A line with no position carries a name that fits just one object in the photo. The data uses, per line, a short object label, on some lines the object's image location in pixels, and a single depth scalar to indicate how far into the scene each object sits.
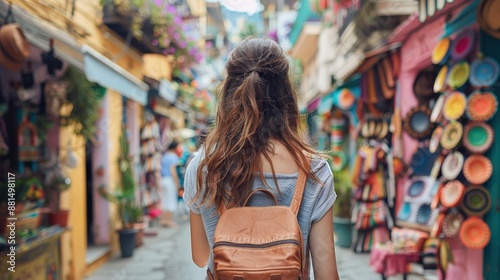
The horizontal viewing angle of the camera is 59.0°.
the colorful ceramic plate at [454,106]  3.91
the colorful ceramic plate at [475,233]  3.75
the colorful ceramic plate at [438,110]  4.29
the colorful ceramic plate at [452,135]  3.93
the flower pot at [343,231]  7.60
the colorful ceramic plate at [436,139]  4.38
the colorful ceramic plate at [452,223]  3.94
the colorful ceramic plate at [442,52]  4.32
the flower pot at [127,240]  7.23
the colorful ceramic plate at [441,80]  4.32
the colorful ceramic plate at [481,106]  3.67
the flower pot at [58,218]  5.01
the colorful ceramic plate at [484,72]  3.73
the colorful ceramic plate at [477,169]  3.76
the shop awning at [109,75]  4.45
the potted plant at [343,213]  7.58
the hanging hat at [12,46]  3.39
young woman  1.57
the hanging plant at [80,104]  5.16
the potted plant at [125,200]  7.23
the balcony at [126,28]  7.29
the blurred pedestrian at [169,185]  9.93
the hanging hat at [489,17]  3.48
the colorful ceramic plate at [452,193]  3.82
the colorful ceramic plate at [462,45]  4.02
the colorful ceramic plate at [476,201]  3.80
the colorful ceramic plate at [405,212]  5.31
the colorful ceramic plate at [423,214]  4.93
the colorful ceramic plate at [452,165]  3.92
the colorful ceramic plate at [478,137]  3.75
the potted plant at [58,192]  5.02
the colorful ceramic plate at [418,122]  5.29
